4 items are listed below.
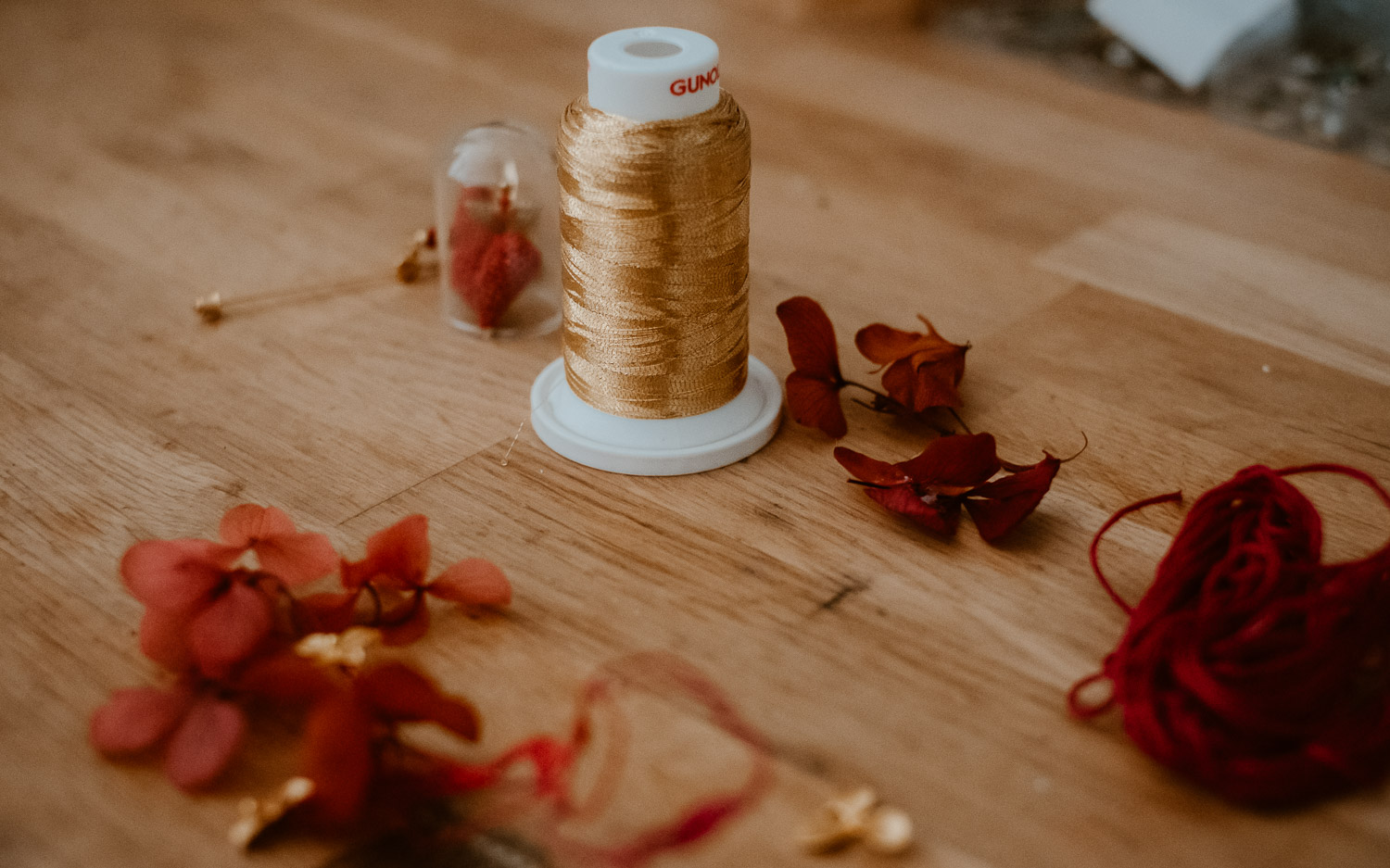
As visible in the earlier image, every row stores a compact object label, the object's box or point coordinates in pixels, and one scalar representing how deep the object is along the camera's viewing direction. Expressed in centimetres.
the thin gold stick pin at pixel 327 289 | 53
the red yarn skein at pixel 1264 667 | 42
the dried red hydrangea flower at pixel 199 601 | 42
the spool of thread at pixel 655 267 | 46
